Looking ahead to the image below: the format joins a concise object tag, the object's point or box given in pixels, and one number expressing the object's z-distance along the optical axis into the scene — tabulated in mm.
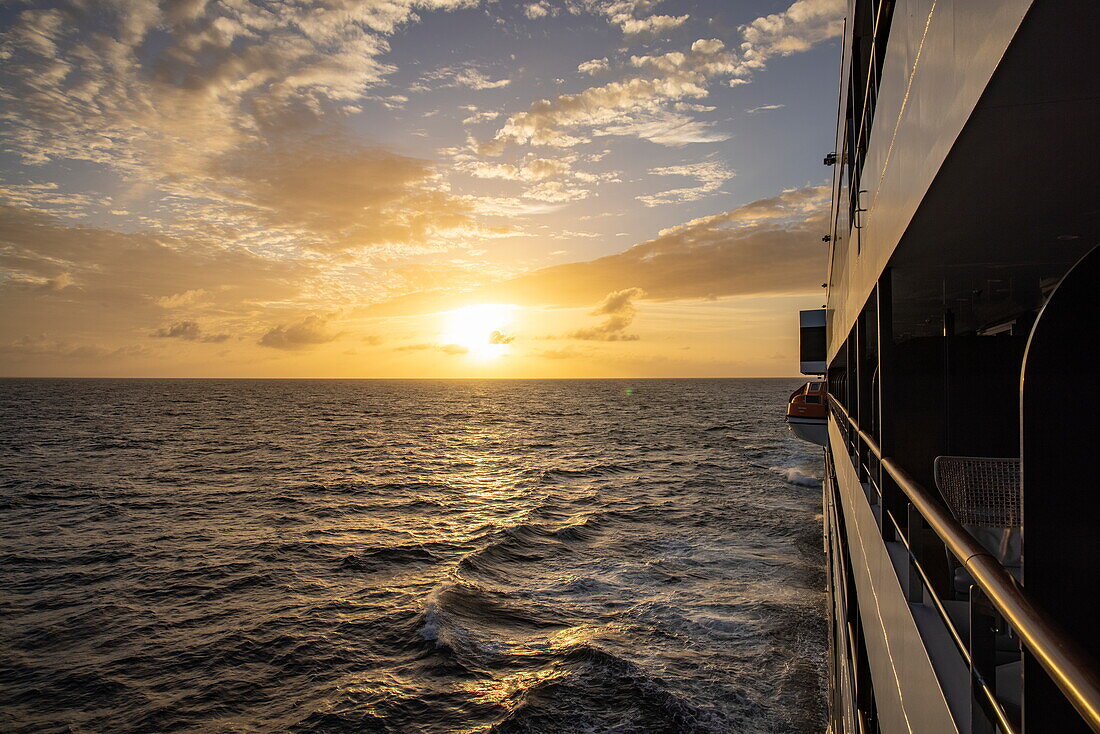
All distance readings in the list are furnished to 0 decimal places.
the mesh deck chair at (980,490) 4492
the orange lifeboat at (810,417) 23734
